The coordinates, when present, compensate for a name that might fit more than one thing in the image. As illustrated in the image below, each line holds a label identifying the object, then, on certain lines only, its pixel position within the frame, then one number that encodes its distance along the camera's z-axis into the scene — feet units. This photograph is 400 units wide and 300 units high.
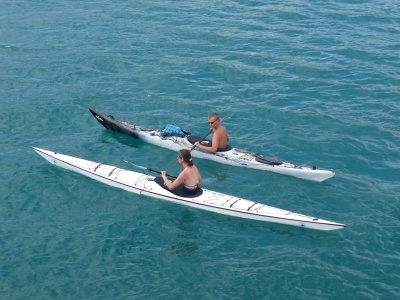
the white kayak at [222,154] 63.77
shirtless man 64.54
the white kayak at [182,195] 56.59
